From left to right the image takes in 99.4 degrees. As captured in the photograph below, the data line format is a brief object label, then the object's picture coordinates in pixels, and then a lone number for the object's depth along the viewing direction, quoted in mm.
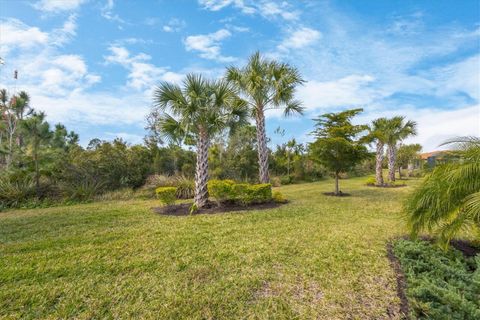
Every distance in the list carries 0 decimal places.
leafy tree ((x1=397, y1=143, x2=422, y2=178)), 23205
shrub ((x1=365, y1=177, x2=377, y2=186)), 16281
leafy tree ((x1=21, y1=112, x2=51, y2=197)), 9633
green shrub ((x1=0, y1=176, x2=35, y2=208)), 8742
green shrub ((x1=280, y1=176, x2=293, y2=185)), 18547
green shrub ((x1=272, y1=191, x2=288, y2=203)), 8938
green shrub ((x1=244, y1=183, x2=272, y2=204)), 8078
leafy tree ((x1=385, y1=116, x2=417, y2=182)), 15789
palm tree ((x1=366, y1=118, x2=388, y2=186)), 15742
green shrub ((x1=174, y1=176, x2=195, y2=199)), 10995
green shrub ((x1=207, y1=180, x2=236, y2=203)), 7523
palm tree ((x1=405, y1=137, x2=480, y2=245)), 2799
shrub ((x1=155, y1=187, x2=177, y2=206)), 7680
